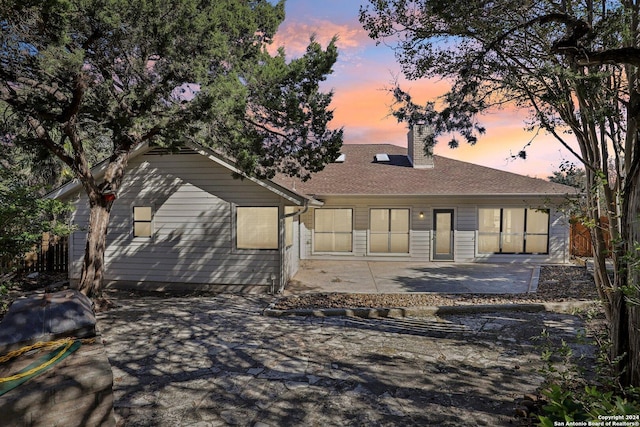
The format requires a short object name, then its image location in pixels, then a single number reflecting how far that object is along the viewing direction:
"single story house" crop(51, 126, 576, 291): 10.34
